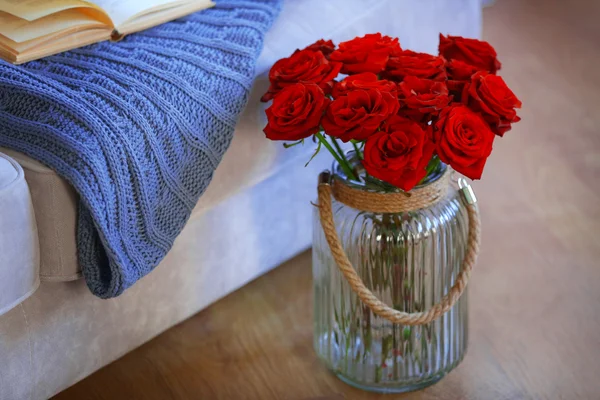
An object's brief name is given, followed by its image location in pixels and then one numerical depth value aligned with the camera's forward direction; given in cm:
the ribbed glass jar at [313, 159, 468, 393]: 122
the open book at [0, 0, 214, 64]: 124
